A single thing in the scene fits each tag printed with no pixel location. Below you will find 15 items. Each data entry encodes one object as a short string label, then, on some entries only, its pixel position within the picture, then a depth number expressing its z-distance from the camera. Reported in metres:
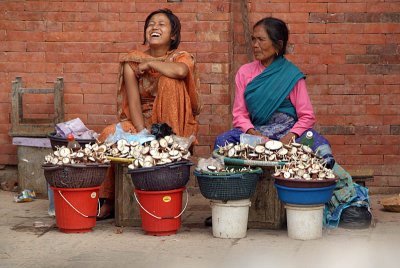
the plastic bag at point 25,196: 8.99
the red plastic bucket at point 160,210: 7.24
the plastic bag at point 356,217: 7.59
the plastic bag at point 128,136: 7.64
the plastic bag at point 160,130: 7.70
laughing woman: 7.97
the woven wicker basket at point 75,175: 7.27
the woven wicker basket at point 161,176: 7.14
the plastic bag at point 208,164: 7.33
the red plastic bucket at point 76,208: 7.35
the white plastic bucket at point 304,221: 7.17
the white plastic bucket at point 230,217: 7.21
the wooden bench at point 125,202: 7.72
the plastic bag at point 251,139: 7.66
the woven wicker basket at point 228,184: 7.12
